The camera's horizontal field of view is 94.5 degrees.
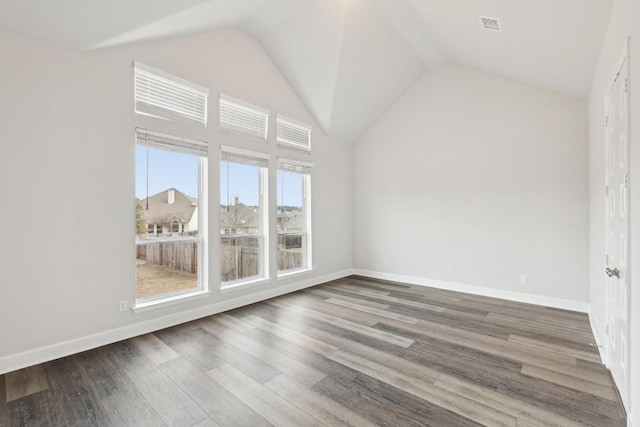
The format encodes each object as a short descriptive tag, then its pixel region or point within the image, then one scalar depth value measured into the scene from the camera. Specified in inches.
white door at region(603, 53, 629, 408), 75.4
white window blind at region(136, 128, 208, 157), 134.6
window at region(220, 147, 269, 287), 169.2
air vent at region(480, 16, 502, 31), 127.2
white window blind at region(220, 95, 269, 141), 165.8
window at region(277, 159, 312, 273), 203.5
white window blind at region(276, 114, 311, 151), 197.2
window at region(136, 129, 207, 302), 136.6
